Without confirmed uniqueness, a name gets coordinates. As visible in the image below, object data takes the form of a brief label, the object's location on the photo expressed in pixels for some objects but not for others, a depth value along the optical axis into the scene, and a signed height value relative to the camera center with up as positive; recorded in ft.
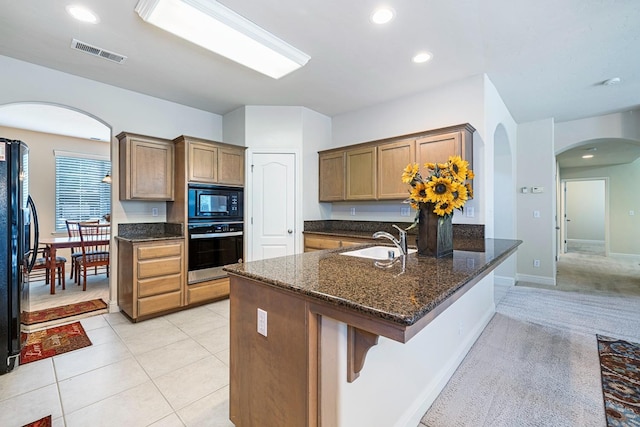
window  18.43 +1.88
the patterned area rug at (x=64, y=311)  10.58 -3.81
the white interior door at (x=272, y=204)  13.64 +0.50
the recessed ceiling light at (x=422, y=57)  9.02 +5.07
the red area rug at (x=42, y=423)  5.44 -4.01
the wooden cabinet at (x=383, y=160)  10.21 +2.23
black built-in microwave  11.80 +0.53
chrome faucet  6.39 -0.69
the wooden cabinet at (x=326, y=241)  11.86 -1.20
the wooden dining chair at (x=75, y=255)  14.93 -2.18
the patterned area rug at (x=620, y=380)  5.76 -4.07
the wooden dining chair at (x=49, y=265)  14.02 -2.46
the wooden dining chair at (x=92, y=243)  13.89 -1.35
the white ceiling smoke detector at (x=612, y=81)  10.50 +4.94
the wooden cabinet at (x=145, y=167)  11.08 +1.93
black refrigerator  7.06 -0.89
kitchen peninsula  3.38 -1.74
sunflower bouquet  5.80 +0.56
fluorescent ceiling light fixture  6.63 +4.85
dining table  13.25 -1.32
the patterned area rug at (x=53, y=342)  8.04 -3.91
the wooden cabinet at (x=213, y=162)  11.75 +2.32
